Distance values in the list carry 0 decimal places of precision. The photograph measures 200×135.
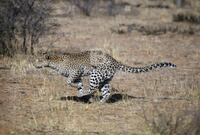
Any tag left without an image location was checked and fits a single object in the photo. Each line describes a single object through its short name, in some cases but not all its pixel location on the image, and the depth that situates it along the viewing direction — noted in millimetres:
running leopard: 12172
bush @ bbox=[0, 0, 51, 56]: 17984
